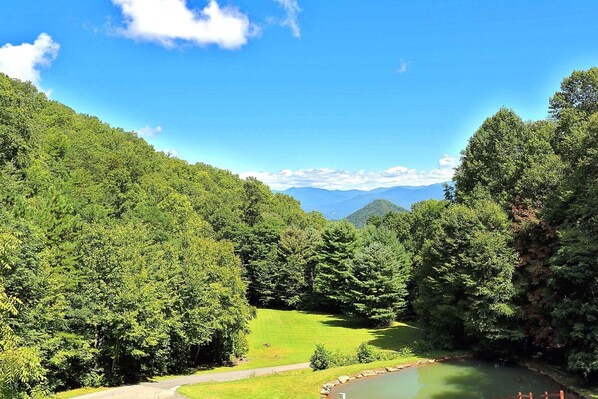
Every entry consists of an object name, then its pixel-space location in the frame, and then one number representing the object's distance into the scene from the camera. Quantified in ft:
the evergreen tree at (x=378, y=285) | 163.22
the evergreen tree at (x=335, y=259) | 191.01
